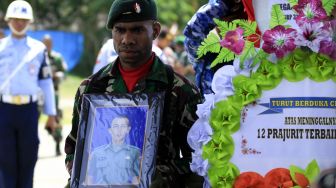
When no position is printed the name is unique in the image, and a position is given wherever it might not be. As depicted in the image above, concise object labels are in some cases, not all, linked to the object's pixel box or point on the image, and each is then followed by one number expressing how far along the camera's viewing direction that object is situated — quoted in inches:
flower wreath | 183.3
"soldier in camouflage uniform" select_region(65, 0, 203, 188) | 203.0
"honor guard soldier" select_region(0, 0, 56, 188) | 428.5
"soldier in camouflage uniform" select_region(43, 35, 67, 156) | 704.5
